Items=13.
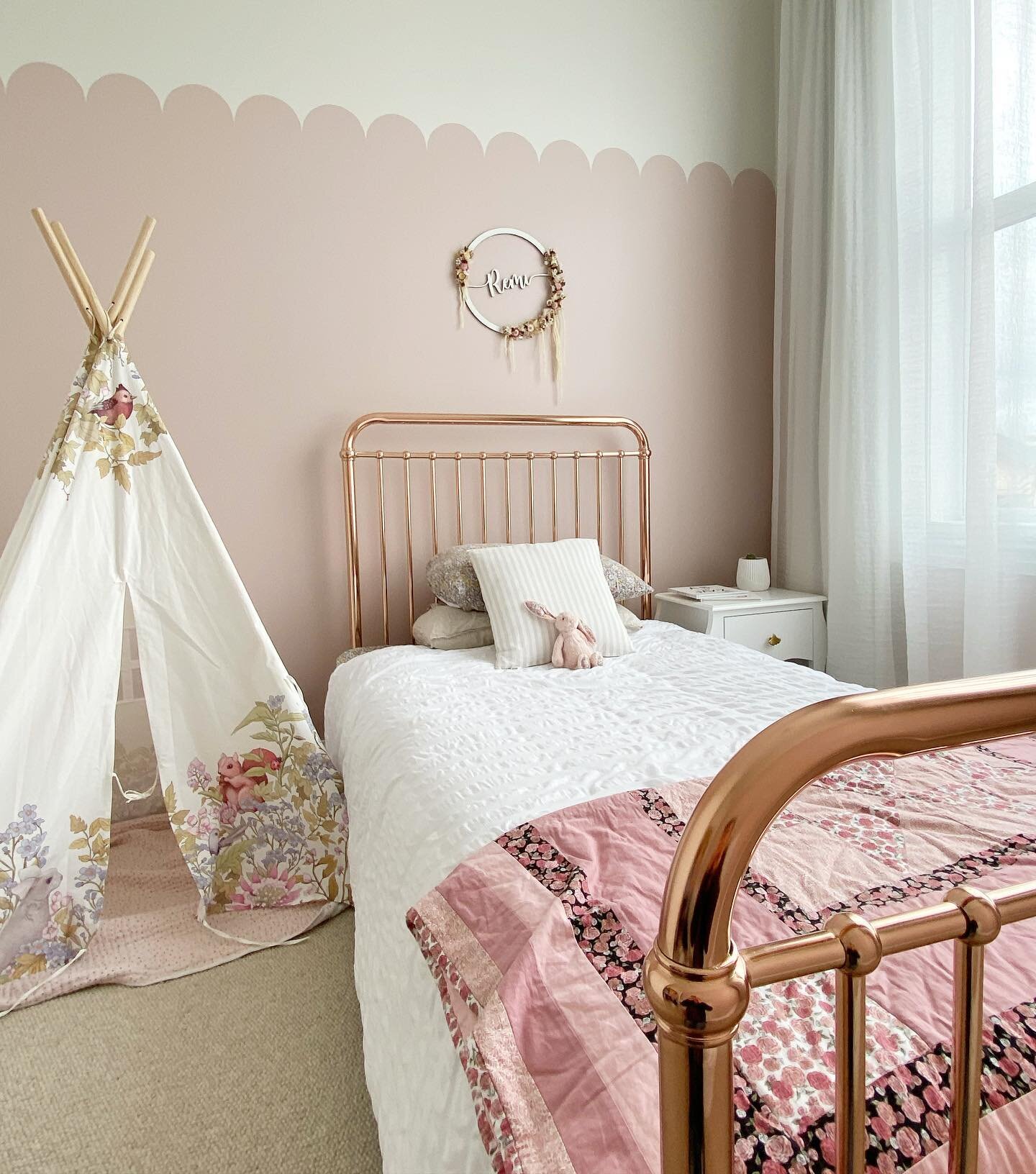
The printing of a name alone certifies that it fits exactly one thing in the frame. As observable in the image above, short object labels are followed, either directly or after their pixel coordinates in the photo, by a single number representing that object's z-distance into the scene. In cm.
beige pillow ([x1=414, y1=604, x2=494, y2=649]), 229
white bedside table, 261
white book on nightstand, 267
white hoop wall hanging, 262
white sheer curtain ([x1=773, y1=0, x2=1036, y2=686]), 209
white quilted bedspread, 91
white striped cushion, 211
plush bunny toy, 206
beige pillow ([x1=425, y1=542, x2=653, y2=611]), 230
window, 204
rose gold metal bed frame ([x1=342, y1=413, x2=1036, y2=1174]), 40
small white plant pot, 285
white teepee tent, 162
